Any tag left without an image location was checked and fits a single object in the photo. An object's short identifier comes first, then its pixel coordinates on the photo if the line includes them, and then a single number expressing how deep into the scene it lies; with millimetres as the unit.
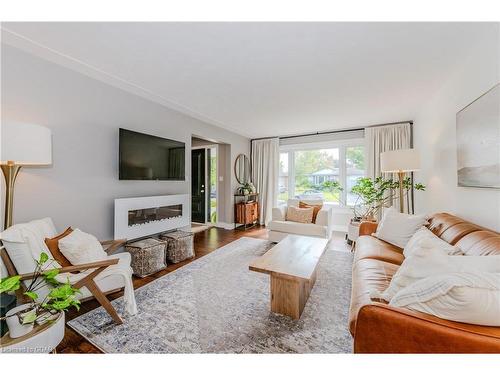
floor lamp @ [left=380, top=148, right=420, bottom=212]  2971
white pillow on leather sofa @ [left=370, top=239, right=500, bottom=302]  1060
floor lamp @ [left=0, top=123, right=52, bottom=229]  1503
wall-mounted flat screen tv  2736
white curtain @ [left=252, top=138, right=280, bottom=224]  5574
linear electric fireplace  2687
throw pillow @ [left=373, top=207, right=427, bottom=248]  2286
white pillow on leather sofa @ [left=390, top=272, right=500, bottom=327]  820
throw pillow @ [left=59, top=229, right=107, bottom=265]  1712
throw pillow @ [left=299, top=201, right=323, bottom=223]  3922
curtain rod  4313
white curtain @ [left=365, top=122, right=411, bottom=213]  4188
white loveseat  3533
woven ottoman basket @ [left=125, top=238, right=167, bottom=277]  2518
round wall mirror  5379
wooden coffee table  1750
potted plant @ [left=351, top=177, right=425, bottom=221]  3638
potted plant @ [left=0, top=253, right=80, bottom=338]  1112
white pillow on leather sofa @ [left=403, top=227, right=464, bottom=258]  1522
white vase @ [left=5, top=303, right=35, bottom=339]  1130
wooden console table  5109
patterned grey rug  1465
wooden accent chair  1539
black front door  5684
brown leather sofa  800
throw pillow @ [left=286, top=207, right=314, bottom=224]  3783
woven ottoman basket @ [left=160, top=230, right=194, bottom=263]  2936
